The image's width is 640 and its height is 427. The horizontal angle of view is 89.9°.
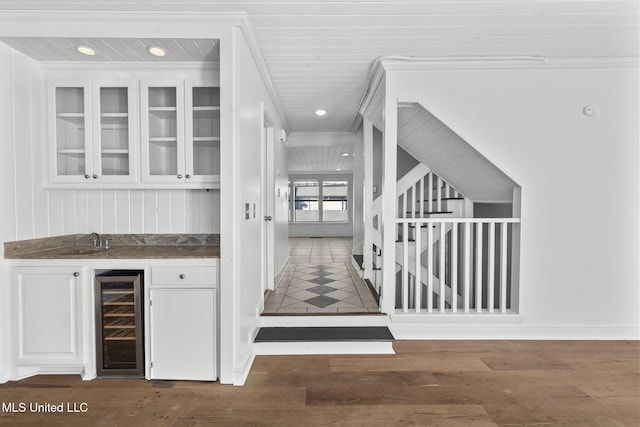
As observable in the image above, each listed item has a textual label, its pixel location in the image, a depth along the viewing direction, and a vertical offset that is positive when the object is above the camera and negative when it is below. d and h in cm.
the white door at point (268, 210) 371 -7
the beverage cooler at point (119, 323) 219 -82
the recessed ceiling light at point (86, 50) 225 +109
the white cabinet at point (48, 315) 217 -76
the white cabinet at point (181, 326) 217 -83
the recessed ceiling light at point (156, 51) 224 +108
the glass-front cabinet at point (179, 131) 242 +57
